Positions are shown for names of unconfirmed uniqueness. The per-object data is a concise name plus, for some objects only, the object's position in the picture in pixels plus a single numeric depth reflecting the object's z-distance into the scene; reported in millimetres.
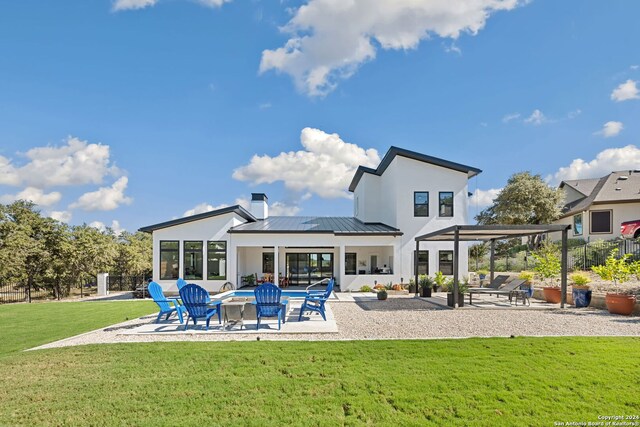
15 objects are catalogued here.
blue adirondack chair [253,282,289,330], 8539
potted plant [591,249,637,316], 10664
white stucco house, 18031
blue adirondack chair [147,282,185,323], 9148
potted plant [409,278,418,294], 16780
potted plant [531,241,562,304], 13471
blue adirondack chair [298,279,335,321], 9565
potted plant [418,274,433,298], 15234
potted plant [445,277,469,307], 12220
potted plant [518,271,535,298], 13473
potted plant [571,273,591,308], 12102
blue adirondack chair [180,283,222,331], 8359
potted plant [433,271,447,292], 16969
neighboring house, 24297
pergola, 11570
